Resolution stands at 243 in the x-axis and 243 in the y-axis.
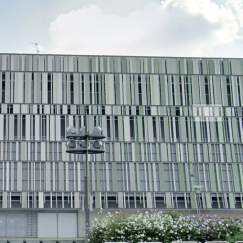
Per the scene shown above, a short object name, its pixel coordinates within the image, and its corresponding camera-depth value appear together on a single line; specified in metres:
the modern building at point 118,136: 54.59
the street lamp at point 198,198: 54.42
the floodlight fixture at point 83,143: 23.65
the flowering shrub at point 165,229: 24.27
